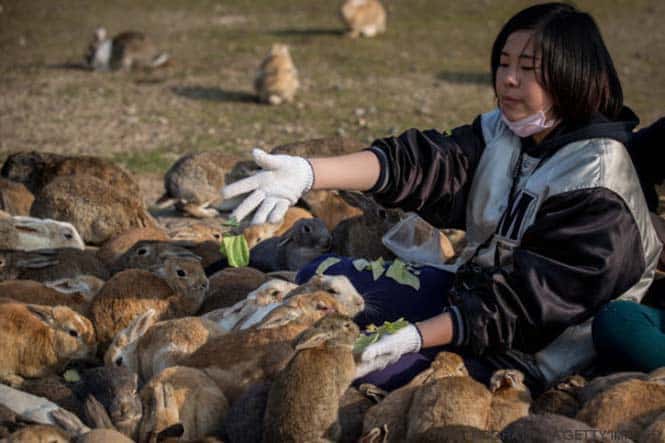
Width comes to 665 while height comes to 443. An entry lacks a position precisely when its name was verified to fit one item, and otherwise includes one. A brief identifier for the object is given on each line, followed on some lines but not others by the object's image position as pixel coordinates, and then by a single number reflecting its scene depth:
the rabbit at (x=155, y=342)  3.79
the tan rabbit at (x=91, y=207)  5.85
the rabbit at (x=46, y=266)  4.98
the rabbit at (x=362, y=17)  13.84
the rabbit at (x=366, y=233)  5.35
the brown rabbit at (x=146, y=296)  4.27
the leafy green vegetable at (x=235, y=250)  4.79
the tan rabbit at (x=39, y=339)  4.06
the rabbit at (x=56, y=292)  4.43
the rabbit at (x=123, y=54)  12.24
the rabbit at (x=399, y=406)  3.22
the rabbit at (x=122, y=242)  5.21
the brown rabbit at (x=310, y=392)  3.16
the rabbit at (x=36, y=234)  5.18
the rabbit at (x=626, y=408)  3.14
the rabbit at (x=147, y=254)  4.94
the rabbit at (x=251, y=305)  4.01
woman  3.62
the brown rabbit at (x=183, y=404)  3.31
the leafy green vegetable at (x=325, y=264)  4.42
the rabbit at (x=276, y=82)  10.51
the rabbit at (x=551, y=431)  2.97
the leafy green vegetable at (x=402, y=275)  4.27
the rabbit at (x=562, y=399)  3.38
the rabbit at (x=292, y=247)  5.26
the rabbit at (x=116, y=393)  3.34
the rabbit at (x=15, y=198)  6.06
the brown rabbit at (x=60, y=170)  6.44
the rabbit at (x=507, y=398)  3.24
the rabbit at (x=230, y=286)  4.52
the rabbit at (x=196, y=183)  6.95
